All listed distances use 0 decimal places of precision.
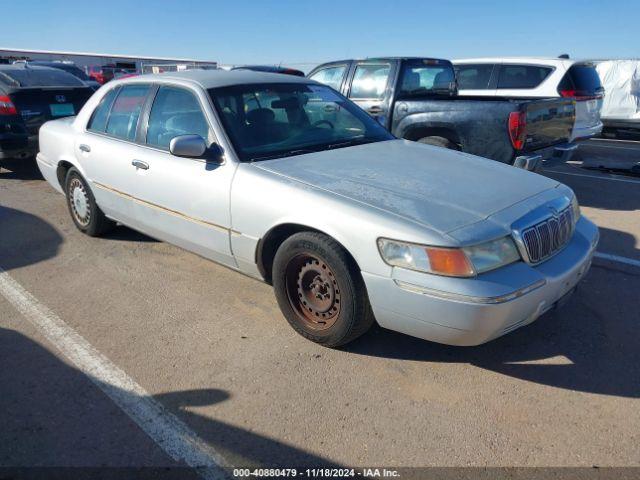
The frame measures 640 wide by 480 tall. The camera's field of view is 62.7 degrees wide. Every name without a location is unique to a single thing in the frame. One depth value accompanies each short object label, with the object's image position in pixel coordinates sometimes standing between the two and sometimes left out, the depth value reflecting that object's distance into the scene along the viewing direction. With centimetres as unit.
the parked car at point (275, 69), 1179
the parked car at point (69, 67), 1803
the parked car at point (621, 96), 1198
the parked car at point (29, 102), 739
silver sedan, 271
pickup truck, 593
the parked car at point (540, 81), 808
